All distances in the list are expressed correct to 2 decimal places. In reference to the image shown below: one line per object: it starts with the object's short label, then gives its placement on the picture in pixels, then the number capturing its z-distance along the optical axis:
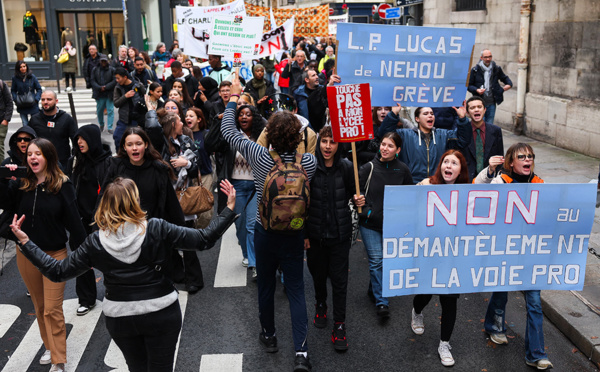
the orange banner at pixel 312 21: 17.72
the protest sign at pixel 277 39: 14.21
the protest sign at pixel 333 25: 28.63
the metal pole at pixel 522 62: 14.16
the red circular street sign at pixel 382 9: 24.19
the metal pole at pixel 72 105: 12.35
